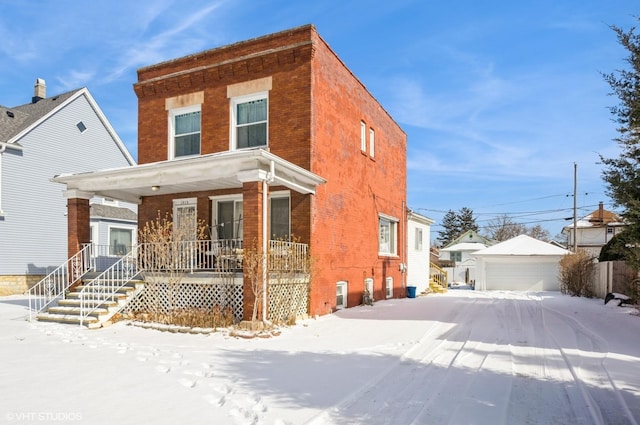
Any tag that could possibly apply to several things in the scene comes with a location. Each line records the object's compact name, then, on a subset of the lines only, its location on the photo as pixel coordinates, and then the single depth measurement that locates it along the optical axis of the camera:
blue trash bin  20.31
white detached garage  26.61
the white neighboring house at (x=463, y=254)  42.75
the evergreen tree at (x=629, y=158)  6.24
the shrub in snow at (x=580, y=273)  21.05
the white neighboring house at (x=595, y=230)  47.53
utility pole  32.06
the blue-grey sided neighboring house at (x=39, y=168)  19.00
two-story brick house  11.09
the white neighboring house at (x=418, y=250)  21.78
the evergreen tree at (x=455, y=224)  78.12
